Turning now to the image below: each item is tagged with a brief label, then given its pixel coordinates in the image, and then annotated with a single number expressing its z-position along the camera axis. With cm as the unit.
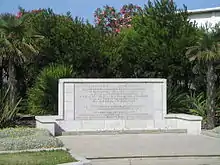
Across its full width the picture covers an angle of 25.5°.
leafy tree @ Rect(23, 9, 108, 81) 2247
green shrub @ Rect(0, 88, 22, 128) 1656
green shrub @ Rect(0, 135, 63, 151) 1220
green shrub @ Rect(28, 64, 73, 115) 1980
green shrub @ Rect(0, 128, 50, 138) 1379
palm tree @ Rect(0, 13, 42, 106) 1830
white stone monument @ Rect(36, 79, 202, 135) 1719
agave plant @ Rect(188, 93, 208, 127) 1962
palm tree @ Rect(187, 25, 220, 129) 1811
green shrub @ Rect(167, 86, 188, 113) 2006
